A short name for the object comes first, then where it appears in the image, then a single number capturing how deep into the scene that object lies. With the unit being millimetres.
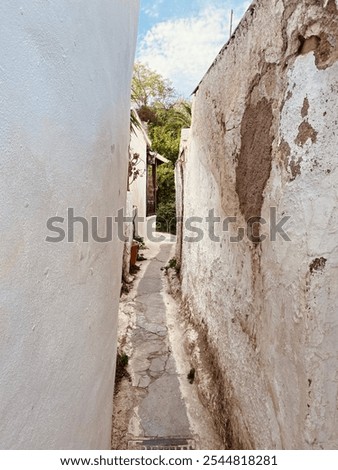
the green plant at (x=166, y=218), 13545
